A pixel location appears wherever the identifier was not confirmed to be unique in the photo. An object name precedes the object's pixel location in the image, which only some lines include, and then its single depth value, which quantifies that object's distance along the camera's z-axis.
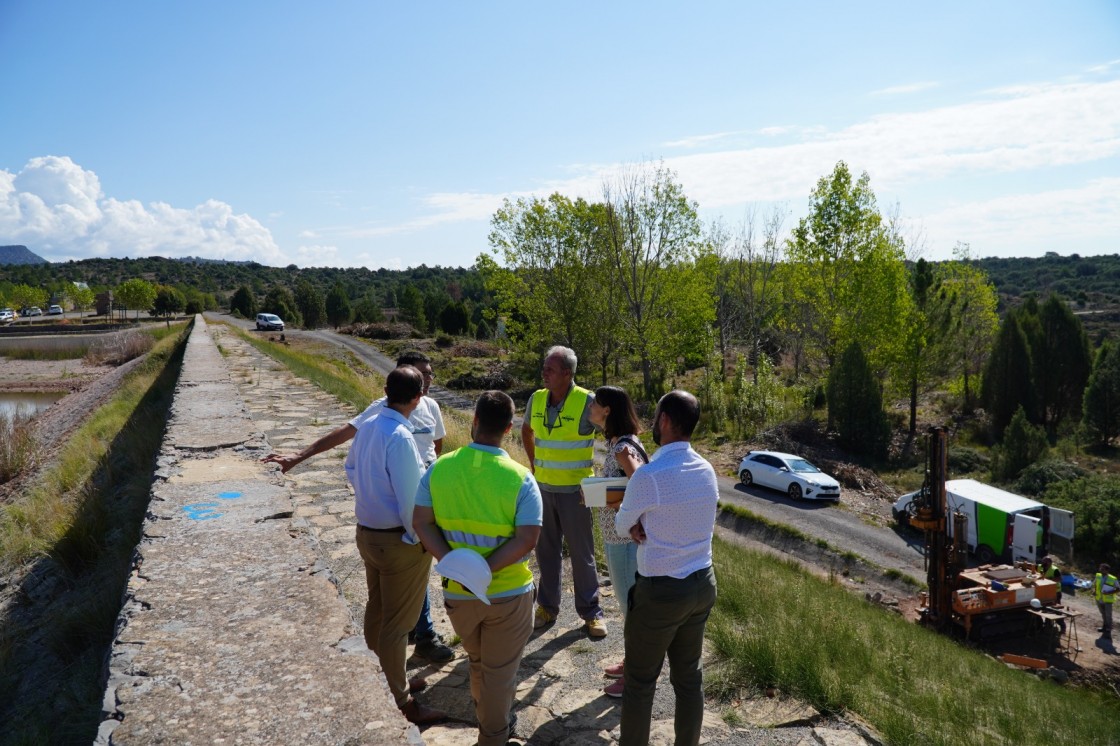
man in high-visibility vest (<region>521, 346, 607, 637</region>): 4.38
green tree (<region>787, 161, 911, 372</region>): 26.48
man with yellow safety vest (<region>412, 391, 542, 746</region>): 2.89
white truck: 15.09
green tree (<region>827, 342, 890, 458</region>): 24.89
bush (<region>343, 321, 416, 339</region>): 49.03
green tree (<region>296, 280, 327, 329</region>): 58.09
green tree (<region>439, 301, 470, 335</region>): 52.59
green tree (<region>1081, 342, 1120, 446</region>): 26.44
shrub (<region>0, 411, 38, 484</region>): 12.88
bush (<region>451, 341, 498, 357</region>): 43.34
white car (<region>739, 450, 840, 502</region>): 19.03
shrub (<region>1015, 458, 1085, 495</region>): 20.78
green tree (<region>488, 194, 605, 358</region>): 31.80
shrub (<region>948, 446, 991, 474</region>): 24.17
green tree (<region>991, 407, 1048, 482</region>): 22.64
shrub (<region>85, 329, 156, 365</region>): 33.62
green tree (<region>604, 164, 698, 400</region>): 29.62
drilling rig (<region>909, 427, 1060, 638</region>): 11.28
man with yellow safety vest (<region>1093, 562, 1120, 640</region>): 12.52
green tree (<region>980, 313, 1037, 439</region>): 29.16
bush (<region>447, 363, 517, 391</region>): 35.00
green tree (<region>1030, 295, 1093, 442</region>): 30.78
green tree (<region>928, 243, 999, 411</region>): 28.20
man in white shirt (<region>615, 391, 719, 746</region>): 2.95
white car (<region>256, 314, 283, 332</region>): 44.22
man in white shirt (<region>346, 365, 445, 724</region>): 3.36
